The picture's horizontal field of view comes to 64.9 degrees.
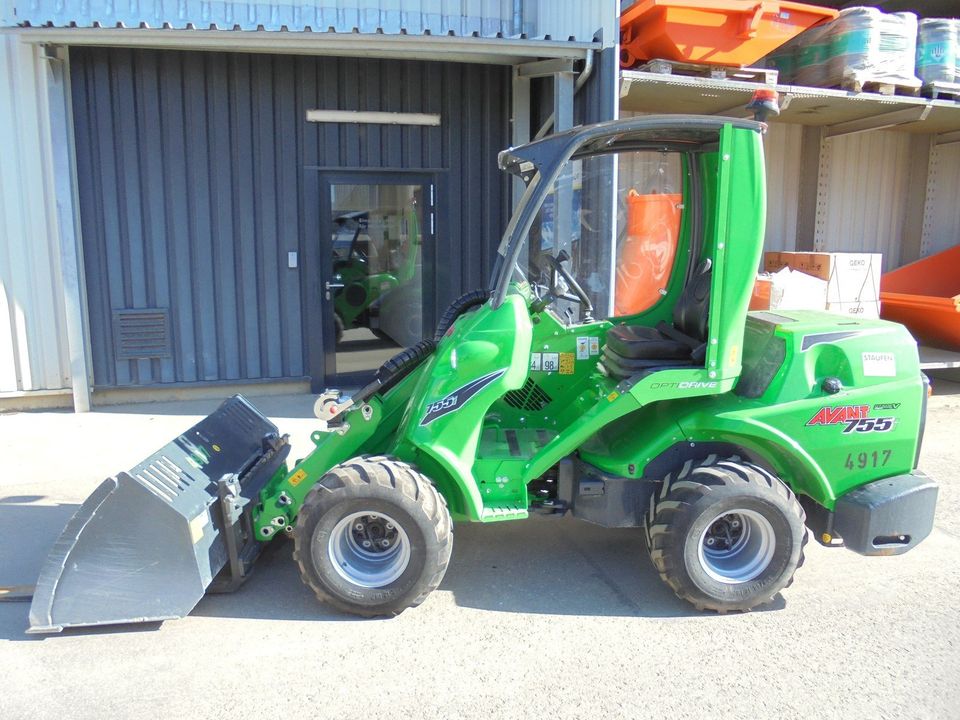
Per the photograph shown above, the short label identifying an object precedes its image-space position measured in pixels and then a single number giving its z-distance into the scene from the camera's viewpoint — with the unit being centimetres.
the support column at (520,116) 802
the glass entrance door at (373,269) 804
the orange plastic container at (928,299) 827
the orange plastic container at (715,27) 640
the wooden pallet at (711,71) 666
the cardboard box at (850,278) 811
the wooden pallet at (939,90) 768
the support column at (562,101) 680
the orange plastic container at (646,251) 444
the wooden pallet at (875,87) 734
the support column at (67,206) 688
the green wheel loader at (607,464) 339
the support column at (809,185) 973
